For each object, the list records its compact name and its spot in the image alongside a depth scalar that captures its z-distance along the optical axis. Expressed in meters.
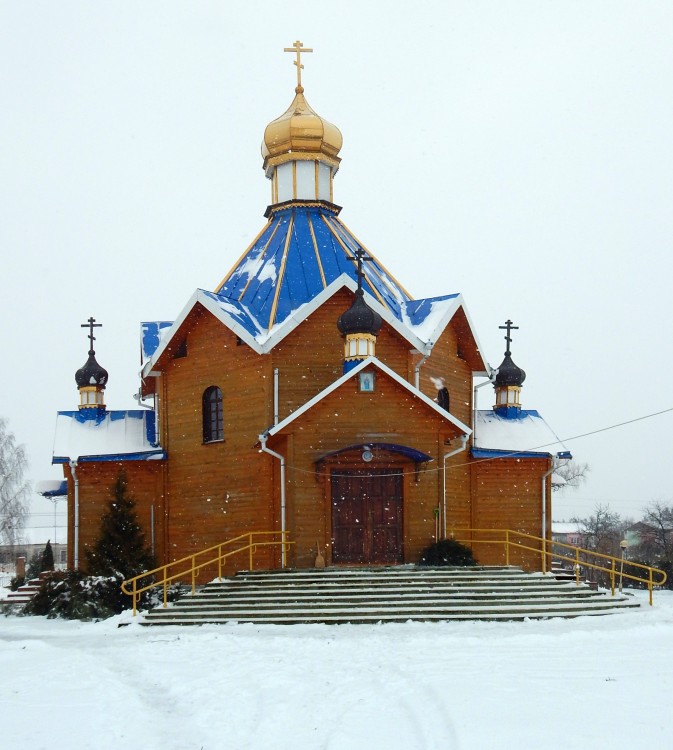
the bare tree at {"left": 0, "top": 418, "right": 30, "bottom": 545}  38.00
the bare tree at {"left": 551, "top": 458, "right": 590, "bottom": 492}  46.13
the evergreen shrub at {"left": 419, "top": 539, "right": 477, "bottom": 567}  16.89
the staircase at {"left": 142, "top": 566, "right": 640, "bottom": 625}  14.34
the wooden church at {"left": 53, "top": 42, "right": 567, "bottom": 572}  17.47
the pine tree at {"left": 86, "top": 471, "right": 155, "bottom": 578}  17.72
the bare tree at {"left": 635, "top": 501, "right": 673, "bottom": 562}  53.09
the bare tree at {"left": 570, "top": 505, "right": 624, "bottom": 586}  54.23
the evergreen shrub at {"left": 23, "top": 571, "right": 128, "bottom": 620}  16.88
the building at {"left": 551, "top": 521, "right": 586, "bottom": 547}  67.32
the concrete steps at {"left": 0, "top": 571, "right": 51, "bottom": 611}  19.77
